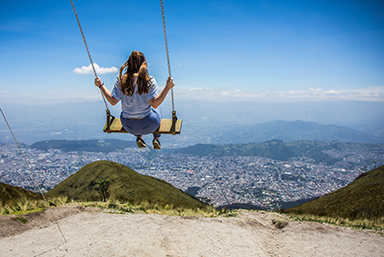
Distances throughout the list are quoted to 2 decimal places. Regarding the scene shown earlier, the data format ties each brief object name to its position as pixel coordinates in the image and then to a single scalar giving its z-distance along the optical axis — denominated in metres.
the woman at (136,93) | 3.62
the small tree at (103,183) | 19.43
